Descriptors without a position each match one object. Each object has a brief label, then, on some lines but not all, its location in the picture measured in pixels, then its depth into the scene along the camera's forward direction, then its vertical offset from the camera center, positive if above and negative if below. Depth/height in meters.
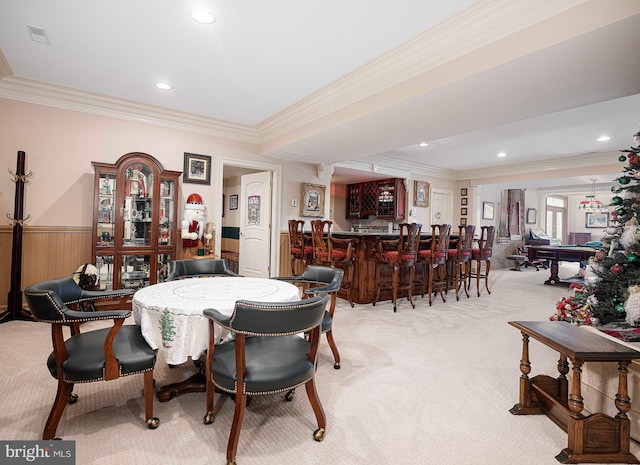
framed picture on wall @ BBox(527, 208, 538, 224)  10.58 +0.64
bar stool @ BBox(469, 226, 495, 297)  5.56 -0.28
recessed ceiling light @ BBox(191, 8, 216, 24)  2.34 +1.54
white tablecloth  1.78 -0.49
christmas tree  2.18 -0.23
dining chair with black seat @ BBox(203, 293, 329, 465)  1.48 -0.67
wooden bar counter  4.66 -0.54
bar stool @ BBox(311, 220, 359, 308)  4.43 -0.29
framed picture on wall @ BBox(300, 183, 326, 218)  5.84 +0.54
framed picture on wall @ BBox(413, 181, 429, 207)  7.63 +0.91
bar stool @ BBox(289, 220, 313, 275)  4.90 -0.24
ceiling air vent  2.60 +1.55
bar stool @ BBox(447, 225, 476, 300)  5.11 -0.29
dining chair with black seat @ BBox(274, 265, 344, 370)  2.37 -0.42
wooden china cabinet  3.83 +0.07
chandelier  8.24 +0.89
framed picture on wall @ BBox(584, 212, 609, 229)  11.88 +0.60
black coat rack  3.48 -0.29
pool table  6.48 -0.40
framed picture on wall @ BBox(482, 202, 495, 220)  8.88 +0.65
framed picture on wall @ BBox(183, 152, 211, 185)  4.65 +0.85
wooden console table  1.58 -0.91
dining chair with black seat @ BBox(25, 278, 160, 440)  1.62 -0.68
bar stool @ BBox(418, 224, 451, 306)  4.67 -0.28
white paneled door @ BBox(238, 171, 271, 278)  5.54 +0.07
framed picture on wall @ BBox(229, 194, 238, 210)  7.67 +0.63
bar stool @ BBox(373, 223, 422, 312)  4.37 -0.29
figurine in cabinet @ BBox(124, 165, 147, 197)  3.94 +0.53
